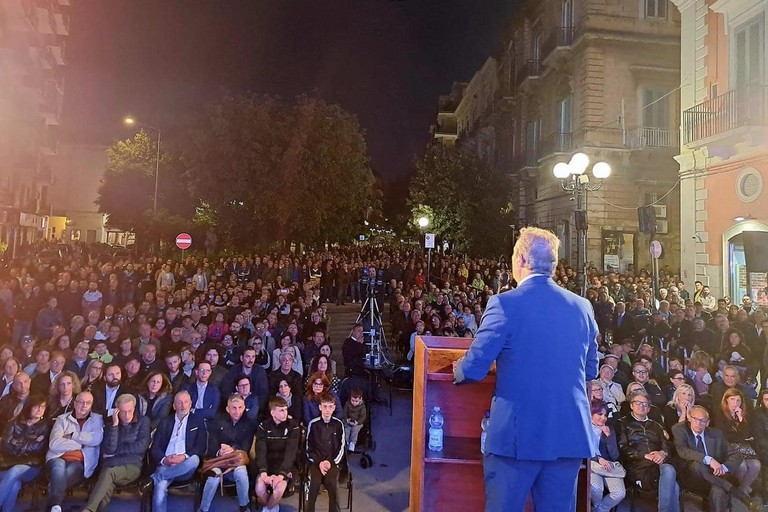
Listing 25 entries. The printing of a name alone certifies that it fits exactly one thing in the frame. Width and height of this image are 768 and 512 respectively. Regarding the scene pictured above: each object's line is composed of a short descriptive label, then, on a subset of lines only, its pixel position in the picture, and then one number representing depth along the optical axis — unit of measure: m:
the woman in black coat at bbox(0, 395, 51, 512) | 5.27
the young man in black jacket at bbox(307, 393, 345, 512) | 5.34
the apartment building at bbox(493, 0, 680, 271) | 21.92
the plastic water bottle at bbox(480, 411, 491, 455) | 2.83
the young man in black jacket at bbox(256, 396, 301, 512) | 5.46
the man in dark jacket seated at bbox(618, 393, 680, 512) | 5.39
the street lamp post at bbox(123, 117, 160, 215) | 28.67
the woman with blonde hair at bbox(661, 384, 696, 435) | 5.88
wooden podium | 3.19
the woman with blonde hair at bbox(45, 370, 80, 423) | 6.04
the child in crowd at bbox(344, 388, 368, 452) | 6.62
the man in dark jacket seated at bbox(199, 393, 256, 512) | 5.51
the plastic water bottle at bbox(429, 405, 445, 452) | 3.25
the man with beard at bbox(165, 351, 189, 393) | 7.40
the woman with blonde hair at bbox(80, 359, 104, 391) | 6.91
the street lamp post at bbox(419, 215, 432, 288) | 28.38
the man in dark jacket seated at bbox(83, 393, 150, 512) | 5.30
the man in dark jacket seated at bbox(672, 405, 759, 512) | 5.29
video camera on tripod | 11.82
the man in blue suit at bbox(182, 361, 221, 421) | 6.27
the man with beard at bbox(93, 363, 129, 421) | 6.65
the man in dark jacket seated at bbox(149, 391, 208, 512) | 5.54
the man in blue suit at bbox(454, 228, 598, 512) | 2.45
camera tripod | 10.26
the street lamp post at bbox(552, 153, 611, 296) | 11.55
